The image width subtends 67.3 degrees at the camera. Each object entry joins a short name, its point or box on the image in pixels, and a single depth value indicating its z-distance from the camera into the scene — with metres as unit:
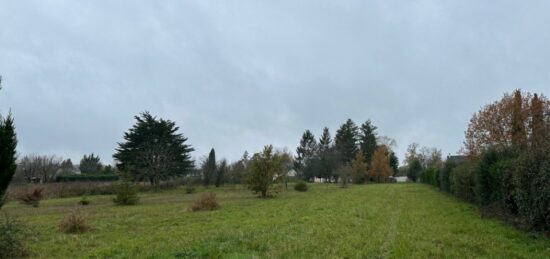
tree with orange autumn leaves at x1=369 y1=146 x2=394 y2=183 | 71.25
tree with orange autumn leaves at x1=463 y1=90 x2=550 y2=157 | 28.78
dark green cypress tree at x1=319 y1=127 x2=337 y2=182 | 72.00
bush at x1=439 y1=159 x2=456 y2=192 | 31.59
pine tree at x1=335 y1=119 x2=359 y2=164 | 83.75
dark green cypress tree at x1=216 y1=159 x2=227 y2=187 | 50.44
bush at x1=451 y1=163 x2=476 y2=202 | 21.86
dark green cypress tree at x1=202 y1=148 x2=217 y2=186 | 50.34
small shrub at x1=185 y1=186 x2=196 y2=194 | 41.39
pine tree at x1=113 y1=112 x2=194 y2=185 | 53.19
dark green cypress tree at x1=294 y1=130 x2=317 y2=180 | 90.46
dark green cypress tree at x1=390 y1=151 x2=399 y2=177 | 88.07
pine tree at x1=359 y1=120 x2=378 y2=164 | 82.69
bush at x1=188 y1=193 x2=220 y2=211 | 20.70
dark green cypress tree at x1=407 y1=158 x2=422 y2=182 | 77.75
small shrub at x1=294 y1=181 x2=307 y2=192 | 42.50
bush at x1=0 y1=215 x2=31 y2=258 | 8.56
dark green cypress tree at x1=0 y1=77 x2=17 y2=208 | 10.08
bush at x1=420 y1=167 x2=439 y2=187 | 41.86
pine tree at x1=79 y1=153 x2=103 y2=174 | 84.25
